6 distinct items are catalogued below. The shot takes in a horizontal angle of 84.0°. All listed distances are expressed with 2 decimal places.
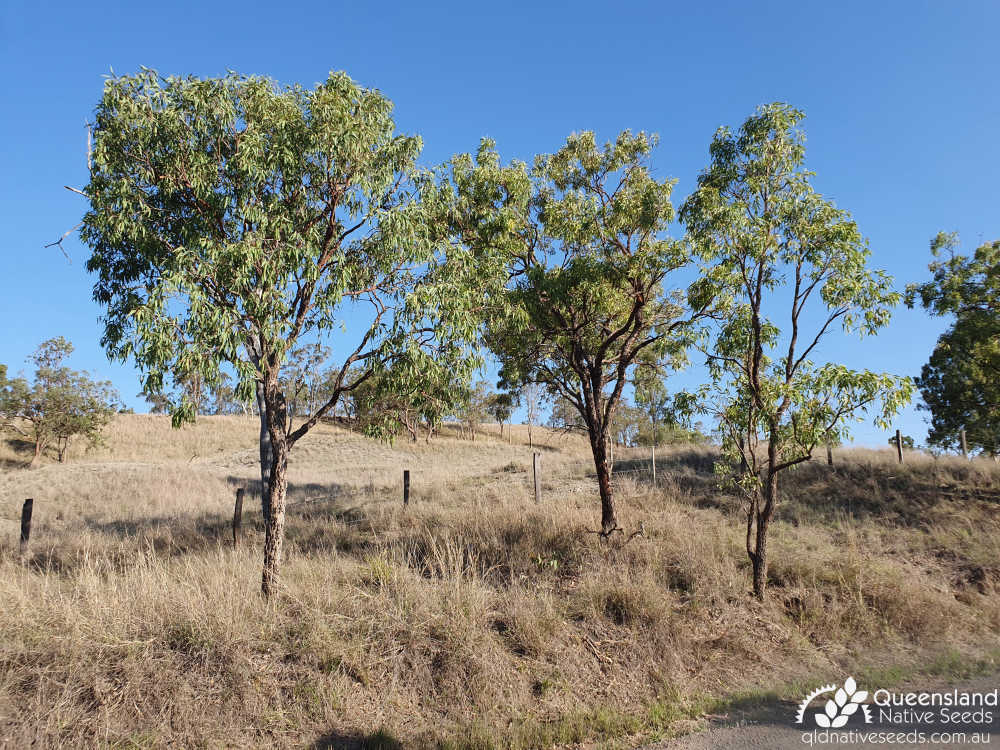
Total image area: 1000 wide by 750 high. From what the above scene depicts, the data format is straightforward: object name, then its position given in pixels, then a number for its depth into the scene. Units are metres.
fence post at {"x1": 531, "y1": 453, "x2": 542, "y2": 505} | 15.98
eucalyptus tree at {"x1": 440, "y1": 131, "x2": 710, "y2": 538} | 11.41
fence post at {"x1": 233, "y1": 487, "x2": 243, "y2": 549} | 12.48
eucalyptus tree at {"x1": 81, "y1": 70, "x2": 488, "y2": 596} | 7.66
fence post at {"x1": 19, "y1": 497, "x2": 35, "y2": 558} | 12.50
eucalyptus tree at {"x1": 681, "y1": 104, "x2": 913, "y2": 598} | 8.44
